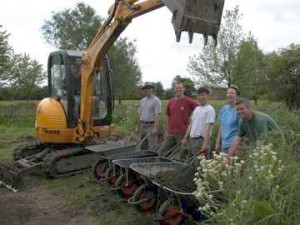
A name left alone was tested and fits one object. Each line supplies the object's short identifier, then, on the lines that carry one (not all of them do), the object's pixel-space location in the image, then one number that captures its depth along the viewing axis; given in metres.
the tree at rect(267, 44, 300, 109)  13.13
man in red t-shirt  5.34
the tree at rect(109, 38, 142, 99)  27.00
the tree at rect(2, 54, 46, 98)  22.77
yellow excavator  5.97
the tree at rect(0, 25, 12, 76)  16.77
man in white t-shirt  4.70
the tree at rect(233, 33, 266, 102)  16.33
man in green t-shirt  3.56
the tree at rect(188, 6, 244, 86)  16.50
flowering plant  2.30
